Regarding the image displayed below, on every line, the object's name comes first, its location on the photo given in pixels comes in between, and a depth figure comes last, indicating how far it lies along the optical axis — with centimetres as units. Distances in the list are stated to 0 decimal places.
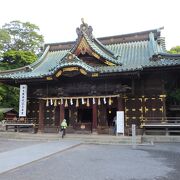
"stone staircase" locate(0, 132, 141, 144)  1642
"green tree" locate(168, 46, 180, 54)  3935
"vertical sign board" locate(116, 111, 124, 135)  1761
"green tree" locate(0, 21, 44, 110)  4057
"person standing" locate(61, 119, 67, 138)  1823
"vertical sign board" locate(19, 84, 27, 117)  2067
